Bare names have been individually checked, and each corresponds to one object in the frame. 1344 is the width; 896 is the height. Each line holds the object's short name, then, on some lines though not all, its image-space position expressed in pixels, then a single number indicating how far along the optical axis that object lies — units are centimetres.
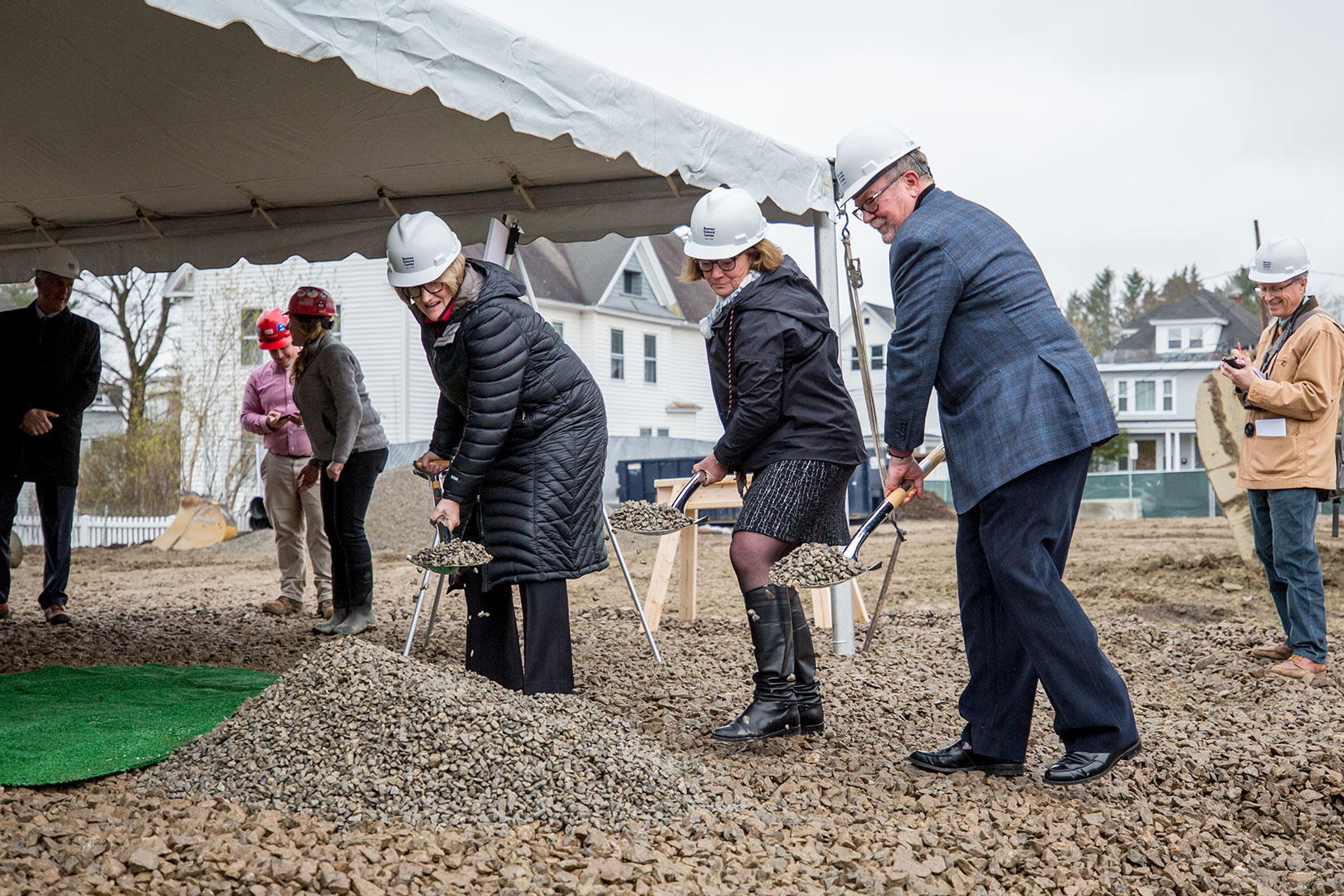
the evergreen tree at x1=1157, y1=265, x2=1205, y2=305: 7094
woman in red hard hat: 587
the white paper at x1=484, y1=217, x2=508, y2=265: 516
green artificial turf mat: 334
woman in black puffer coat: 358
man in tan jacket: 472
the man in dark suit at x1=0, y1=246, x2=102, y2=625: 632
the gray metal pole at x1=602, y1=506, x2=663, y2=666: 524
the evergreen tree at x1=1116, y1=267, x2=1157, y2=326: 7244
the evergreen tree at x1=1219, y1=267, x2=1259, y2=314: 6167
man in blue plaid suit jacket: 299
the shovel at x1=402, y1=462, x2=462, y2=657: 375
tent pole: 542
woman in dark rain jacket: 353
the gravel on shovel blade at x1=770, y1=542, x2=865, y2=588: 311
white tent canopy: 353
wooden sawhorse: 632
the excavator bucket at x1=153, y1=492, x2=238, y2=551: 1518
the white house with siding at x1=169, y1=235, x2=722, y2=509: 1914
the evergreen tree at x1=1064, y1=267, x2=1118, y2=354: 6712
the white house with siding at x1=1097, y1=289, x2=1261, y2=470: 4025
